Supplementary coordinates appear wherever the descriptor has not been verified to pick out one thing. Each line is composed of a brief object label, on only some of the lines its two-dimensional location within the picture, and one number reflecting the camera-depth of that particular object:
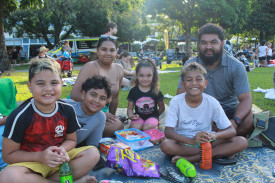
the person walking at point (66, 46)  12.02
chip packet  2.36
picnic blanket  2.34
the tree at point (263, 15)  23.73
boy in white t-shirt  2.64
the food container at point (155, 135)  3.31
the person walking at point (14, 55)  20.66
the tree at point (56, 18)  20.81
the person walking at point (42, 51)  9.28
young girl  3.83
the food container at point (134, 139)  3.10
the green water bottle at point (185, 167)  2.28
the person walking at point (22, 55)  24.72
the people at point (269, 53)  15.73
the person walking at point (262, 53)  14.95
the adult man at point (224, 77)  3.11
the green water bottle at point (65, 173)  1.89
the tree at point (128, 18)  25.38
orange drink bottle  2.46
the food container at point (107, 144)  2.89
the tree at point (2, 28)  13.33
